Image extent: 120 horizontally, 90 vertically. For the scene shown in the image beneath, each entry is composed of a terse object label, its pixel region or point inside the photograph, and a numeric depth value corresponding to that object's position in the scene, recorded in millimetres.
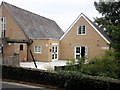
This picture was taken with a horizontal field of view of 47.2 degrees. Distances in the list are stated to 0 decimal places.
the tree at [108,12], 24906
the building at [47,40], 18484
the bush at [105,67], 8297
